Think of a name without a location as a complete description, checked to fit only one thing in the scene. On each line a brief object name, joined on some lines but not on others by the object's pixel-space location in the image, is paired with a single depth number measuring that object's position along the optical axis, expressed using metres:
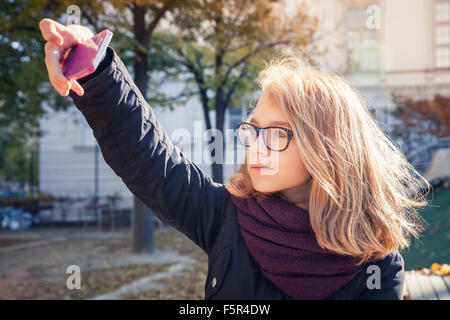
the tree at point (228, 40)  7.09
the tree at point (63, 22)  6.38
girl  1.37
